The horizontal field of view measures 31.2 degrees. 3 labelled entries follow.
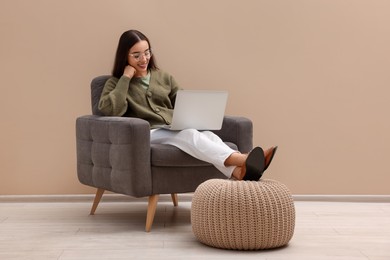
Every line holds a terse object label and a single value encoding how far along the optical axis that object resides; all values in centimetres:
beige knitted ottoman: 300
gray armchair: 350
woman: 356
